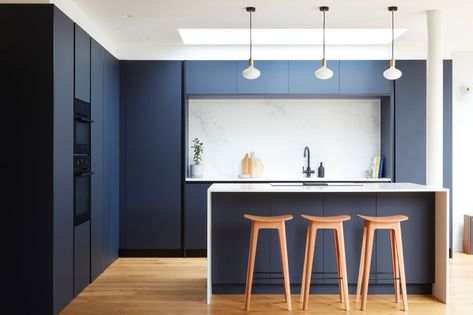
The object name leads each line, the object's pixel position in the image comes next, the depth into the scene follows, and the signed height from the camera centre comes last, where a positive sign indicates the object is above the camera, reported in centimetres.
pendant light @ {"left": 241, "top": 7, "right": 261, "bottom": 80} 484 +85
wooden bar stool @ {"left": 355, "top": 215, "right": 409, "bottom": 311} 412 -74
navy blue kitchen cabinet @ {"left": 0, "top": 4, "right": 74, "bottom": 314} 380 -1
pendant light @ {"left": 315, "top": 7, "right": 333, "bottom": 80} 475 +82
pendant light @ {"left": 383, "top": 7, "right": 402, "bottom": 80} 473 +82
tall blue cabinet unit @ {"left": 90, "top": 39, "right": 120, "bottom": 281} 508 -3
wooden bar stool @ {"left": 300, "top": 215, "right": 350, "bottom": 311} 413 -79
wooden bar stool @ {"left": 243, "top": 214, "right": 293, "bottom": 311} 413 -76
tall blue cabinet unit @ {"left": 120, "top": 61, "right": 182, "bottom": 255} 626 -1
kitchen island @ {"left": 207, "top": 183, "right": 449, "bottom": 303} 451 -70
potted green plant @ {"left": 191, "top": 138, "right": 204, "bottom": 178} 650 -4
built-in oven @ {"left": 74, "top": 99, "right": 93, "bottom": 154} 444 +29
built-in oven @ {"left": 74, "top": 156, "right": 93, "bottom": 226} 445 -31
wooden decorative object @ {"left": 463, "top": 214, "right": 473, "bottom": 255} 643 -101
